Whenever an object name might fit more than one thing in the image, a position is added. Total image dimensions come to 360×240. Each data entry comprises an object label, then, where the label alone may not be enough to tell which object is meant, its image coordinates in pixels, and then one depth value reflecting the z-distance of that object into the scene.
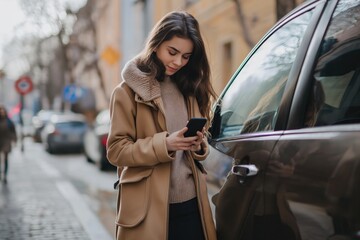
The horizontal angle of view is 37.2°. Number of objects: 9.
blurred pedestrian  11.08
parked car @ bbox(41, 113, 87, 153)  19.55
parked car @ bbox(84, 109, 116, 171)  12.97
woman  2.22
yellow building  13.93
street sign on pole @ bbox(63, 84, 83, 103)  26.70
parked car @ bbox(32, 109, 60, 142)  27.72
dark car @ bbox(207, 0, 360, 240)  1.49
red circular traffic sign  19.83
